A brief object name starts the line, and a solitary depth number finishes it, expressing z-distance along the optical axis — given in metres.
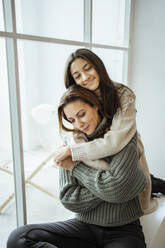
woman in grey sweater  0.97
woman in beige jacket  0.98
